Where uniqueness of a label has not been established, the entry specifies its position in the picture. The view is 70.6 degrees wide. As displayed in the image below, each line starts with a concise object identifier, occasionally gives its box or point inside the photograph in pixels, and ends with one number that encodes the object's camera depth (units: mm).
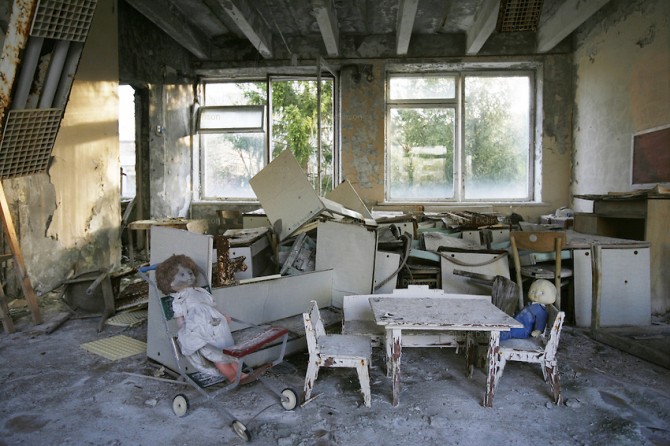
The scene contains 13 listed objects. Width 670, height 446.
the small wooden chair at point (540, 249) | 3764
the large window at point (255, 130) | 8844
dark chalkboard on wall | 5406
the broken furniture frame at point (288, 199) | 4418
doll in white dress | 2705
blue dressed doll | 3043
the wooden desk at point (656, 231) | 4301
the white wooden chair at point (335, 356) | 2646
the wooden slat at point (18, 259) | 4234
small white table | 2594
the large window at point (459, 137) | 8562
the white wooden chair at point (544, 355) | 2693
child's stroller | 2527
